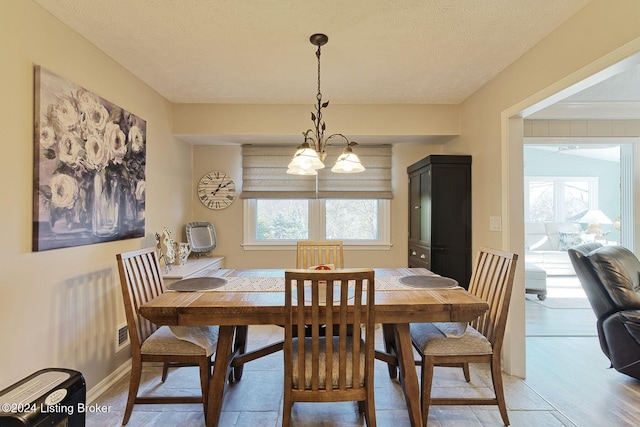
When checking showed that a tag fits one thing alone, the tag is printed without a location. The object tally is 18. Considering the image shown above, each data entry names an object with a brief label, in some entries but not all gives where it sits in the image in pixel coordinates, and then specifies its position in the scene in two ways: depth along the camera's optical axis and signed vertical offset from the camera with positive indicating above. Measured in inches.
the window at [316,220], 152.1 -2.5
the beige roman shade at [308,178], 147.6 +17.8
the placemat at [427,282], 80.5 -18.4
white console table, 104.8 -20.2
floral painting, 67.2 +12.6
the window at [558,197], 274.5 +16.0
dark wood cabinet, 120.0 -0.5
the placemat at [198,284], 77.6 -18.4
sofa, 229.5 -22.6
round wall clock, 149.0 +12.2
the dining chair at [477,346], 69.7 -30.8
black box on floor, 47.7 -31.1
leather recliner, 87.5 -25.0
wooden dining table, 64.7 -20.8
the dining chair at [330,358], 57.4 -28.2
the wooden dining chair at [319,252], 110.9 -13.6
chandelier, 74.0 +13.7
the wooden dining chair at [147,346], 69.8 -30.7
